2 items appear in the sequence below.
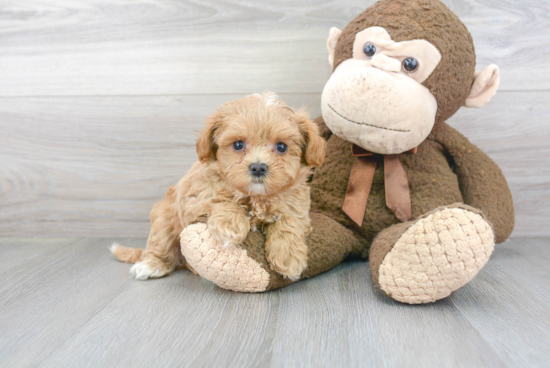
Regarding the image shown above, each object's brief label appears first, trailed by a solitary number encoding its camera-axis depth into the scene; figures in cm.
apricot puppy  52
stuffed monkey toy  48
